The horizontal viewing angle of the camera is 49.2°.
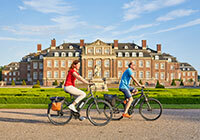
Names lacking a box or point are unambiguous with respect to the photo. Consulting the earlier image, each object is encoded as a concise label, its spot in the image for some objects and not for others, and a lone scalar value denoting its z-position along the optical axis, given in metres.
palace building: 54.28
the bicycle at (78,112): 6.47
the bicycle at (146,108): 7.12
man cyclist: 7.03
